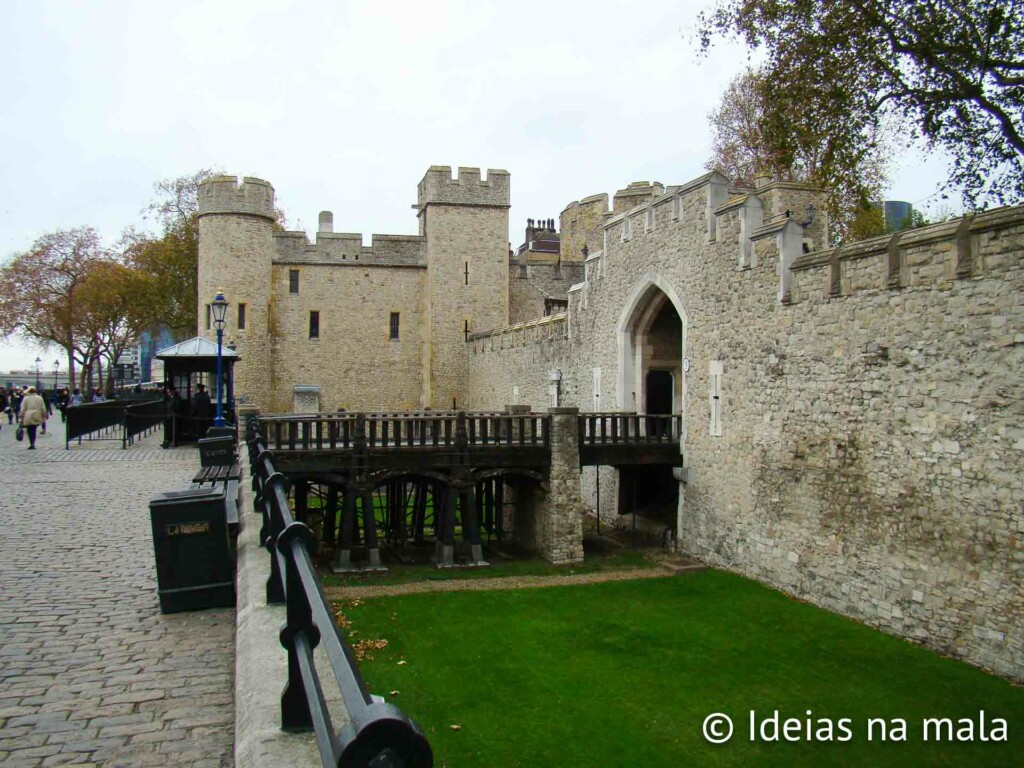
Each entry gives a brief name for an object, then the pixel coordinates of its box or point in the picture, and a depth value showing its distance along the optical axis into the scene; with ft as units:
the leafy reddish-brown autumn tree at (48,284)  128.36
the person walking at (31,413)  60.29
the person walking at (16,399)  108.88
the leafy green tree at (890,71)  30.81
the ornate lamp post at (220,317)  58.90
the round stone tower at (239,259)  97.09
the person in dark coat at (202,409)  65.82
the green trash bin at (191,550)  18.51
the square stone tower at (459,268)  103.96
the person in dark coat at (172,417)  62.64
